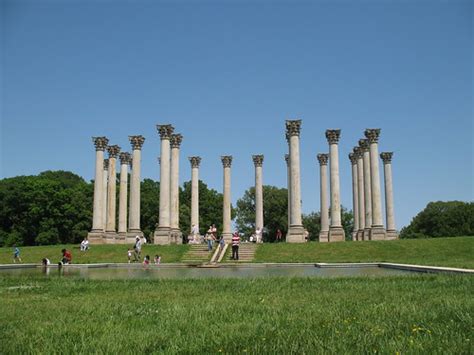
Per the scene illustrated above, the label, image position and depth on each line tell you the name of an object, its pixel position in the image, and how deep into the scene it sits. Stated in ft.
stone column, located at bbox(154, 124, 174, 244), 199.72
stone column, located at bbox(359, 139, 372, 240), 210.59
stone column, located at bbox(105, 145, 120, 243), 226.99
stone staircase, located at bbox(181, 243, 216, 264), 147.28
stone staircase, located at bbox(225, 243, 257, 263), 149.28
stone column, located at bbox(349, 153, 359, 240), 233.96
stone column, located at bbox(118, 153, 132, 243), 234.79
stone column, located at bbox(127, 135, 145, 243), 209.97
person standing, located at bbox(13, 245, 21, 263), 150.78
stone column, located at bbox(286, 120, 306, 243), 188.96
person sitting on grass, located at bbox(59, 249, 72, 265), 127.35
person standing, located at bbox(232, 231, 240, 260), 143.33
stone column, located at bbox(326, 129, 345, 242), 197.90
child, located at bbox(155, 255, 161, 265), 139.85
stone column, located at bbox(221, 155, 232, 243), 233.14
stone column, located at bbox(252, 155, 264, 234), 242.88
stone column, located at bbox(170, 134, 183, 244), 214.28
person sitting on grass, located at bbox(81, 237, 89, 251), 178.25
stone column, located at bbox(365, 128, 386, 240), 198.08
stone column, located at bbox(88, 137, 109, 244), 211.82
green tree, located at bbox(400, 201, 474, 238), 356.79
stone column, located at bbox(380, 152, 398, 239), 217.15
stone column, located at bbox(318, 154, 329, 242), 233.35
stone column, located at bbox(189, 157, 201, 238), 238.27
